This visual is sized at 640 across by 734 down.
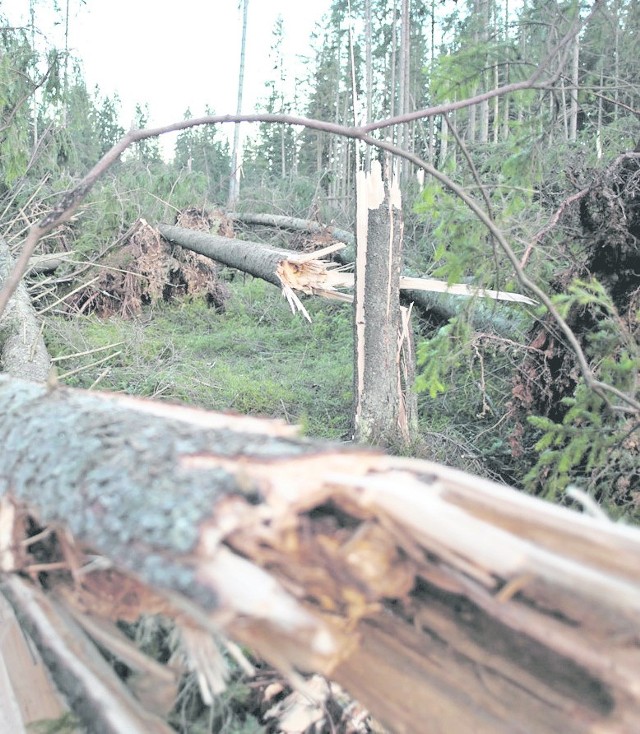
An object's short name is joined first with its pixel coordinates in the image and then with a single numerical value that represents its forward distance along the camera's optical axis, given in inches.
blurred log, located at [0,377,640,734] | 37.3
